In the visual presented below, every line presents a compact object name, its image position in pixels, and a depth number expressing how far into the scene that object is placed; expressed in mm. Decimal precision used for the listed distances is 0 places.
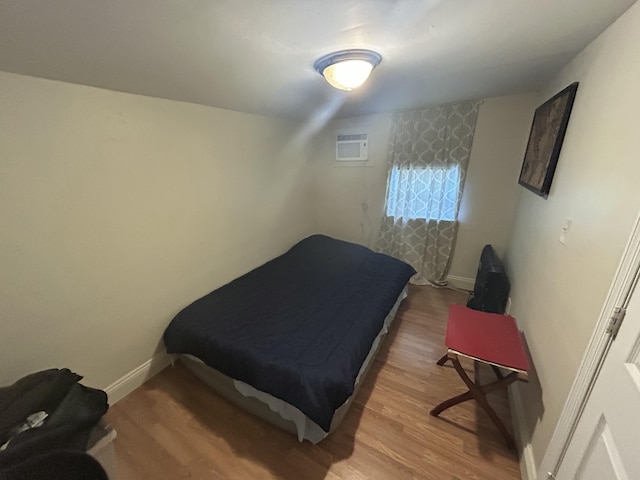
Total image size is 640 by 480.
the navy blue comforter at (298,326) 1398
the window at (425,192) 2881
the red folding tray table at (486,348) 1372
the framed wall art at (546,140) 1493
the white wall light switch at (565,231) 1280
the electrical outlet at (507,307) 2166
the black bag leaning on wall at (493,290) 2166
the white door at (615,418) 727
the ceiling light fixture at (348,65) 1320
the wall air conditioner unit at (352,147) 3254
